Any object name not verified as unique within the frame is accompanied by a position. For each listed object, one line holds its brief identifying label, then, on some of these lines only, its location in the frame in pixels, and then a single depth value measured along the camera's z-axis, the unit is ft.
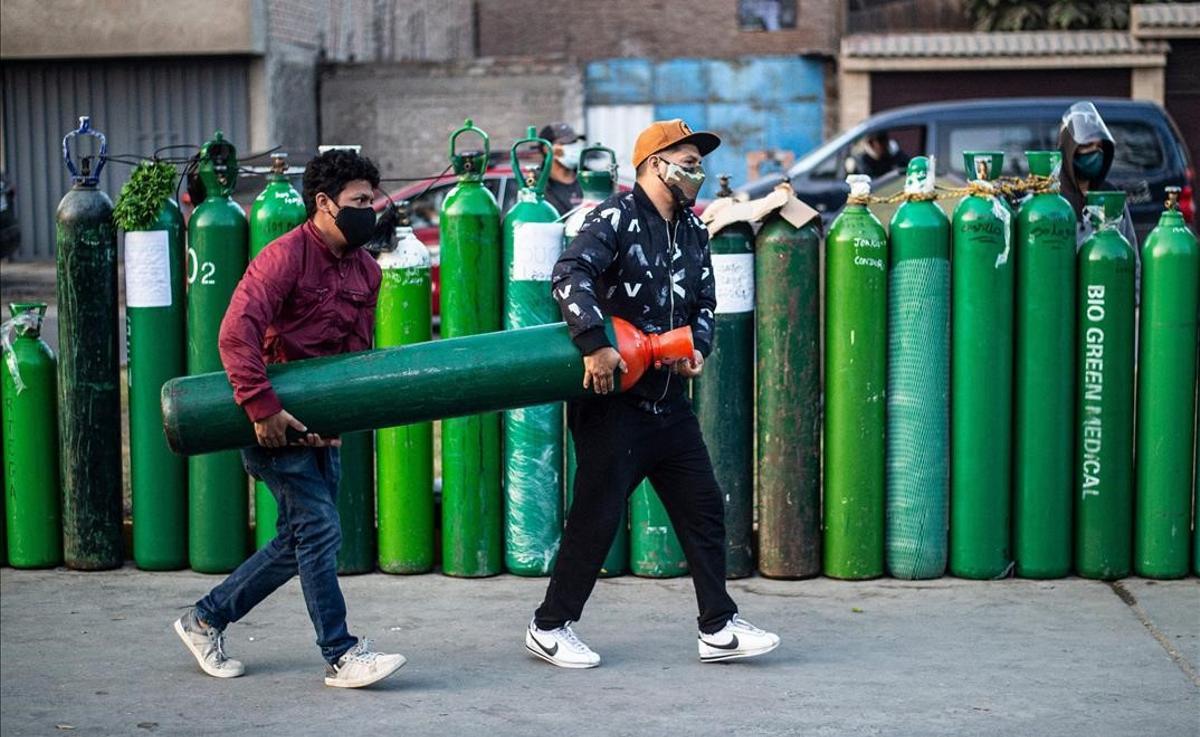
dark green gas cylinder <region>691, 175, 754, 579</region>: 19.31
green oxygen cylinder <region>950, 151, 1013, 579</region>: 19.08
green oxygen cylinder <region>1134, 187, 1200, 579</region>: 19.10
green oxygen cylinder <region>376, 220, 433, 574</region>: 19.66
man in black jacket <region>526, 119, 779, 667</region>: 16.29
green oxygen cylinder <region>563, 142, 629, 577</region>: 19.69
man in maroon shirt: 15.52
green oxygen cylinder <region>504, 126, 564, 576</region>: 19.44
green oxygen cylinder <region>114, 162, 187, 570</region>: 19.67
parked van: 46.96
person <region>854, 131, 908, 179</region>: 48.85
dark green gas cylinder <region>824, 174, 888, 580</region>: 19.17
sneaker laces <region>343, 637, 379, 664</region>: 15.90
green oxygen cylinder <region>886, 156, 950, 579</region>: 19.13
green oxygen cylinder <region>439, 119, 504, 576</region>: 19.52
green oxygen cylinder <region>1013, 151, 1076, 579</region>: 19.08
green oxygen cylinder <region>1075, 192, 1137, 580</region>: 19.11
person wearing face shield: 21.65
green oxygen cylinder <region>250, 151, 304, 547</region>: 19.34
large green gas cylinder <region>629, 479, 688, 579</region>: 19.63
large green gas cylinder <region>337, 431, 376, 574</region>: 19.83
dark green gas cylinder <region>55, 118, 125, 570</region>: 19.88
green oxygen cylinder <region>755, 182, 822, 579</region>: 19.35
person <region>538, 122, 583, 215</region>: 31.99
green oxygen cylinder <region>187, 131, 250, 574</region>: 19.54
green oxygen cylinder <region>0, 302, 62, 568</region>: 20.26
